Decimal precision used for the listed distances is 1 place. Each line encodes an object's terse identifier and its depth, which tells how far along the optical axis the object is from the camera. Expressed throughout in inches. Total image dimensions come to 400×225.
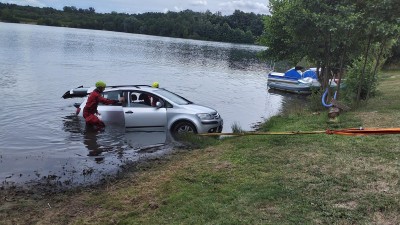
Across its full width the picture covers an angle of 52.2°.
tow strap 334.0
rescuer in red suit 488.7
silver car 479.3
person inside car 499.8
